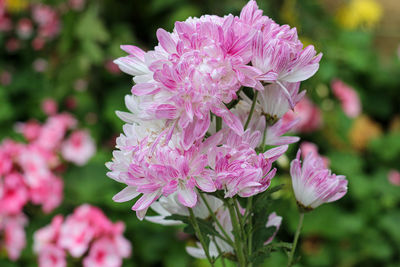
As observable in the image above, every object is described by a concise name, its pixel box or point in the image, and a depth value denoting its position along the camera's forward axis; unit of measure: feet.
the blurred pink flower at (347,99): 7.52
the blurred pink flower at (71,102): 7.78
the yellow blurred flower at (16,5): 8.93
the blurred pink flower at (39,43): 8.76
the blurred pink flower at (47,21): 8.42
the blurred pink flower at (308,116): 6.98
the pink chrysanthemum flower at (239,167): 1.78
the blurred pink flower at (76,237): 4.48
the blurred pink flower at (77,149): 6.56
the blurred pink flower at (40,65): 8.49
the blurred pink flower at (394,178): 6.87
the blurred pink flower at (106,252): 4.58
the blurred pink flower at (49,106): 7.45
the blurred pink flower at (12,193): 5.16
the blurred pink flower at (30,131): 6.66
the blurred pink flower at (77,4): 7.65
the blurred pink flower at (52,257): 4.56
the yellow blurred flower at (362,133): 8.02
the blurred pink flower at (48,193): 5.41
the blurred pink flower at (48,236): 4.62
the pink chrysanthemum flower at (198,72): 1.73
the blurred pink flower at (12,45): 9.04
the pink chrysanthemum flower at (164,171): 1.76
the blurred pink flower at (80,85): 7.77
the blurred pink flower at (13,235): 5.36
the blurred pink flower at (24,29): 8.98
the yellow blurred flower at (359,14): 9.91
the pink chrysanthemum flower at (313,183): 2.07
